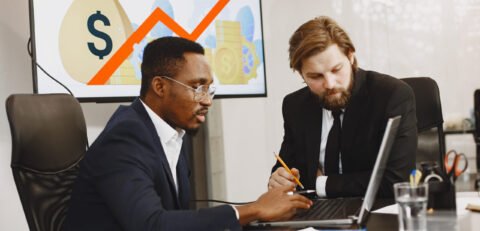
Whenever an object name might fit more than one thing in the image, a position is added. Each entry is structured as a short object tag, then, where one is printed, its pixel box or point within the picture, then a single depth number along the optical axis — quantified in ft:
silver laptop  4.27
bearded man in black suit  7.00
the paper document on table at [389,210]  5.20
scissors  4.41
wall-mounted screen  7.59
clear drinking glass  4.13
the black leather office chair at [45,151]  5.46
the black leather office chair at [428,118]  8.49
